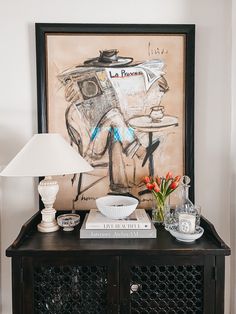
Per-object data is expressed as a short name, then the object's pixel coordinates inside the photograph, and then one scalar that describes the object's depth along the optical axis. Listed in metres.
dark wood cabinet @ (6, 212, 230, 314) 1.22
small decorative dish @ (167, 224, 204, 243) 1.28
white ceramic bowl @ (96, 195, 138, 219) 1.36
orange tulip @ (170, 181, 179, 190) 1.50
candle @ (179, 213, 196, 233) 1.29
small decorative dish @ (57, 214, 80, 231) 1.43
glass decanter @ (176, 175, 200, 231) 1.39
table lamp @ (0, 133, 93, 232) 1.26
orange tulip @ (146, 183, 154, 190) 1.50
